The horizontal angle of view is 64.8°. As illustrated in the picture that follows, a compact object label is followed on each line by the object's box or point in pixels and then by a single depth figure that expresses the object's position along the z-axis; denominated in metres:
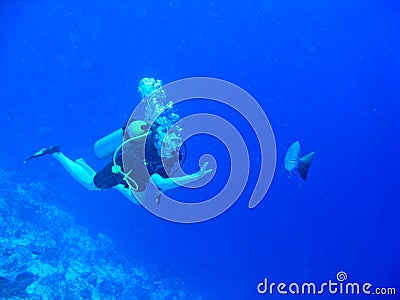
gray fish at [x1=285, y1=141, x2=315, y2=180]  5.67
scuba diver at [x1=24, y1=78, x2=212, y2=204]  4.53
